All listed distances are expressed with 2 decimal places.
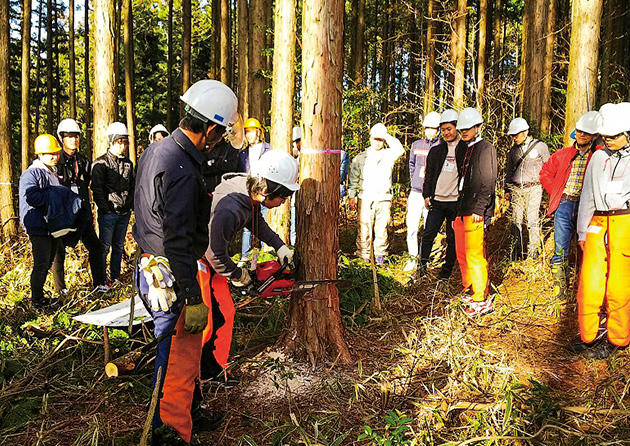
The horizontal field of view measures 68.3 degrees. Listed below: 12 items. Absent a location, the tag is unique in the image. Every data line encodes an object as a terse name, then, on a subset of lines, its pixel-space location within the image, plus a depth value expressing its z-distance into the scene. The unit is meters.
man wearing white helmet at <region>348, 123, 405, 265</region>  7.15
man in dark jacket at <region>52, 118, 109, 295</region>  5.53
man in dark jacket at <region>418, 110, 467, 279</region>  5.89
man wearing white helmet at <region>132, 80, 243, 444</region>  2.55
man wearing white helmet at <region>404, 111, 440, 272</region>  7.08
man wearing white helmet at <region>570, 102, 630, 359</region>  3.79
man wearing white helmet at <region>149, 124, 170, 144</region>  6.99
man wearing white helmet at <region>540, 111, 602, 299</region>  5.17
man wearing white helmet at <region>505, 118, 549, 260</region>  6.50
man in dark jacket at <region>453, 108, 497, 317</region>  4.98
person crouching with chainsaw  3.20
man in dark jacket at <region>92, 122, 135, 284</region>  5.84
